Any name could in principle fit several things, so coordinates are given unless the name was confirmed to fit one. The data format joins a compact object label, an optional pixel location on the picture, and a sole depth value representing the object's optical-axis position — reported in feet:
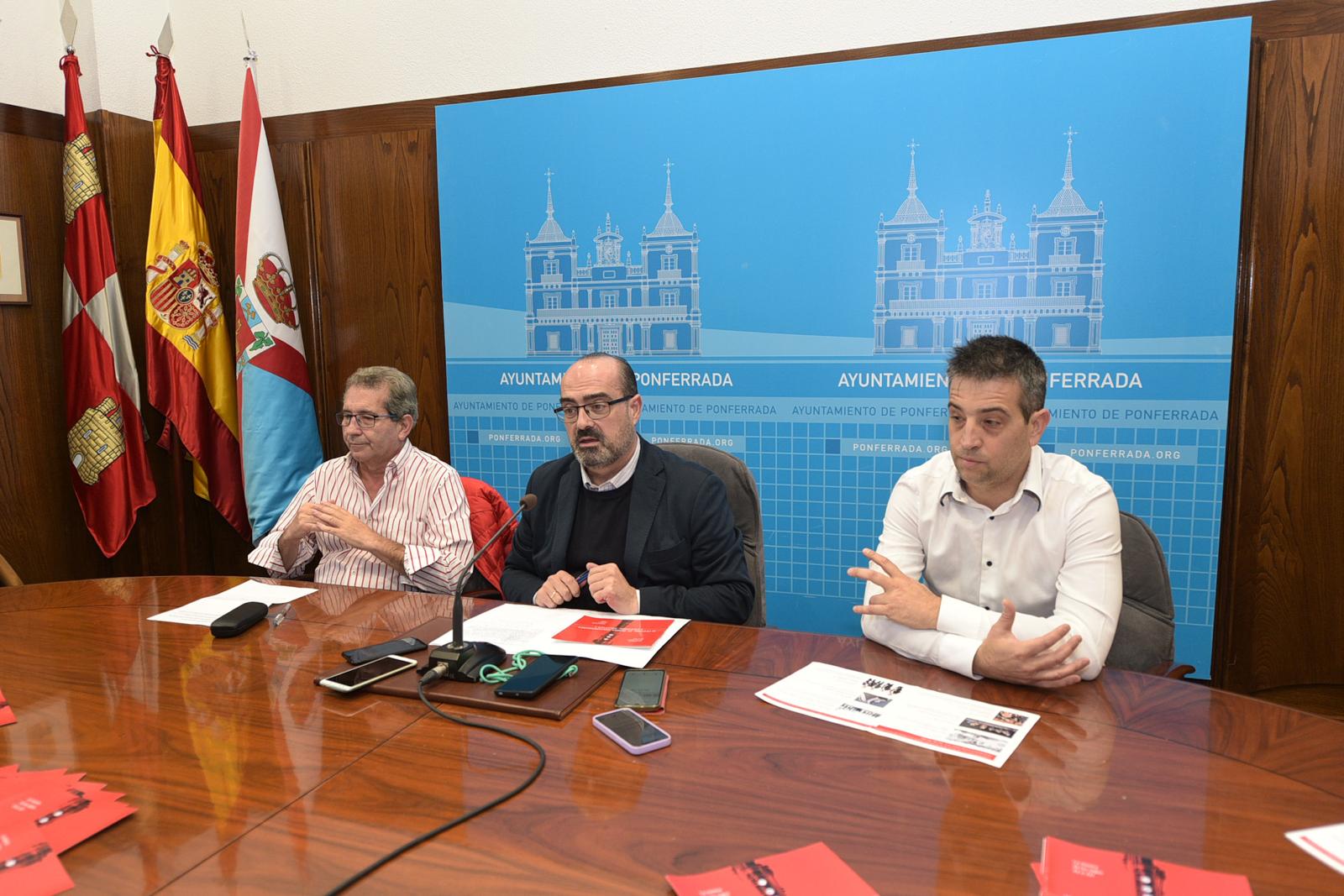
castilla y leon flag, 11.04
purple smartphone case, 3.75
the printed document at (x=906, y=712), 3.77
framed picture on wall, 10.70
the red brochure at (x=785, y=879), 2.79
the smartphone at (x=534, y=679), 4.27
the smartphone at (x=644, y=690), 4.23
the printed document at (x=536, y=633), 4.87
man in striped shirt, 7.65
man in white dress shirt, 4.71
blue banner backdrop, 8.80
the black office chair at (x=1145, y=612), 5.60
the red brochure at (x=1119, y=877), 2.74
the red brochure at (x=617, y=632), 5.09
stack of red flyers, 2.94
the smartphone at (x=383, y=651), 4.78
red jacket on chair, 8.16
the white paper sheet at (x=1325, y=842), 2.89
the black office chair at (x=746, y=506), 7.16
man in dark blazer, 6.70
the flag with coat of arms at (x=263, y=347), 11.44
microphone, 4.55
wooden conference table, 2.98
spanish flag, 11.53
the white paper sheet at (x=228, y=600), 5.90
